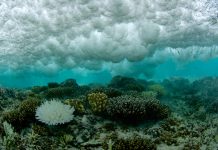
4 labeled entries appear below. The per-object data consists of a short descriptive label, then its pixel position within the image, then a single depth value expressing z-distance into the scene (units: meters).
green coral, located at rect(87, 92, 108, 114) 6.83
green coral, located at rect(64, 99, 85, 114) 6.70
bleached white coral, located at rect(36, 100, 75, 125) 5.34
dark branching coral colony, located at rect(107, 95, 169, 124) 6.24
